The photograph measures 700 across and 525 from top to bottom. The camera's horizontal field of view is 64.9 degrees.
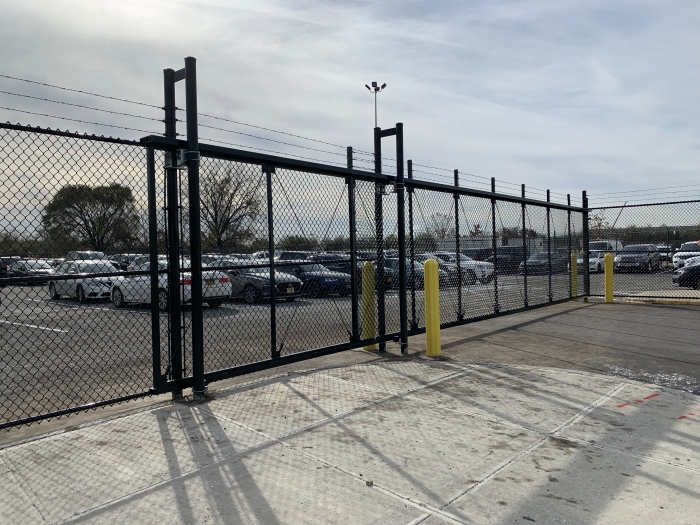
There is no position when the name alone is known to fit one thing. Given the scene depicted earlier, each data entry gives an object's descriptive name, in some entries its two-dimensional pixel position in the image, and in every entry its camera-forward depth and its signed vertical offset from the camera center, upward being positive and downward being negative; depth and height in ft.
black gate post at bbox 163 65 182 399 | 16.98 +0.20
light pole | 94.05 +28.67
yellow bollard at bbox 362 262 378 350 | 24.82 -2.22
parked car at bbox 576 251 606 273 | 73.67 -1.51
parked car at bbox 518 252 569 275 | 39.04 -0.85
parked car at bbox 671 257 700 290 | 52.85 -2.57
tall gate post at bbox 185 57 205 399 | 16.97 +1.18
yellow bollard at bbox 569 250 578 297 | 45.44 -1.79
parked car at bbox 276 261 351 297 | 27.71 -1.38
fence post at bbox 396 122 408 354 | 24.71 +1.15
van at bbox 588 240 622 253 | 65.19 +0.62
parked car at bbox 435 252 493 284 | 31.68 -0.86
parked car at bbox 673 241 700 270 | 64.20 -0.57
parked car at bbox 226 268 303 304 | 28.84 -1.64
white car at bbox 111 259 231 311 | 25.48 -1.56
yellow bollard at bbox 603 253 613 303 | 45.57 -2.59
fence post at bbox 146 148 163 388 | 15.93 +0.14
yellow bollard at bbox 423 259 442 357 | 23.72 -2.39
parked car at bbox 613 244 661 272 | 59.41 -0.96
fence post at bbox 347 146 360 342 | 23.34 -0.07
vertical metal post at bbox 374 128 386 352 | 25.05 +0.94
